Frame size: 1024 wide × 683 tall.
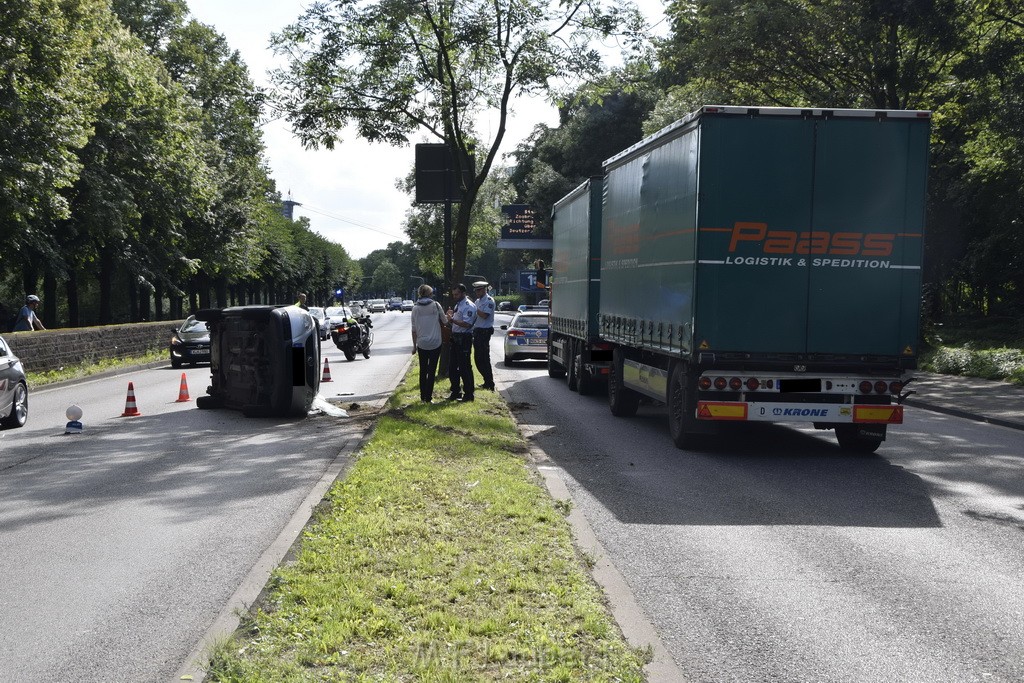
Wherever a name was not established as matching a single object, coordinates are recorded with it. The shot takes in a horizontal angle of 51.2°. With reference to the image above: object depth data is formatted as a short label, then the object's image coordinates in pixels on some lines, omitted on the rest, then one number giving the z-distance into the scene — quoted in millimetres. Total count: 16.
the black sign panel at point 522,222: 69812
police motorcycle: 30812
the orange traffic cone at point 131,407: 15624
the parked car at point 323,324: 44031
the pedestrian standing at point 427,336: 15945
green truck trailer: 11023
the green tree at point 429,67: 19203
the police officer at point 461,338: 16466
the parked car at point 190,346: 28609
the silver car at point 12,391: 13812
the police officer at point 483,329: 17156
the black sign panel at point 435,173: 20281
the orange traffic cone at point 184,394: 17861
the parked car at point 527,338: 27625
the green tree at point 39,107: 23078
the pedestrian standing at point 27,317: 24516
